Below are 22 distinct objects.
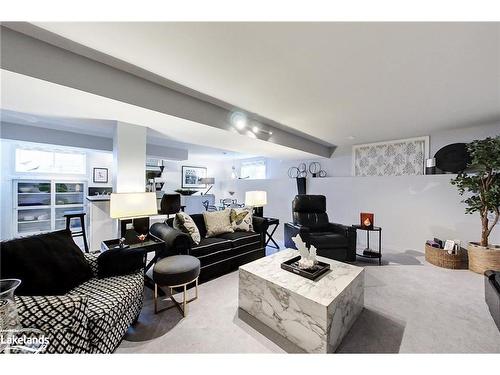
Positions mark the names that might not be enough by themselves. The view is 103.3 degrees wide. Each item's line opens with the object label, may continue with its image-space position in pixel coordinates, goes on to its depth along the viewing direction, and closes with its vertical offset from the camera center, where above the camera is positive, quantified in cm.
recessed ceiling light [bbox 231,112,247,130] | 289 +102
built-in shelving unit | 418 -39
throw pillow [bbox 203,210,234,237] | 309 -56
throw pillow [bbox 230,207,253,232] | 336 -55
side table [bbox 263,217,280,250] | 354 -61
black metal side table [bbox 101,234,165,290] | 223 -66
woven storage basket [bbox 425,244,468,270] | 297 -105
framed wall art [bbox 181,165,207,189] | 751 +47
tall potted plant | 269 -2
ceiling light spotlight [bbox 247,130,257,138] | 317 +88
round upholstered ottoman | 183 -80
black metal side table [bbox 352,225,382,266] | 321 -108
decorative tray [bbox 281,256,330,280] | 176 -76
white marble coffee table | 142 -91
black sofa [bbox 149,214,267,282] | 239 -79
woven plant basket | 267 -93
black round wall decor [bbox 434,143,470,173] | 348 +59
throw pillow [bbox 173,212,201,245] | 258 -51
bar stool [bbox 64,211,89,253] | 329 -51
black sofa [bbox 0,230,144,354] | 108 -72
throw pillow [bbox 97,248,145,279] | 172 -66
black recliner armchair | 304 -70
